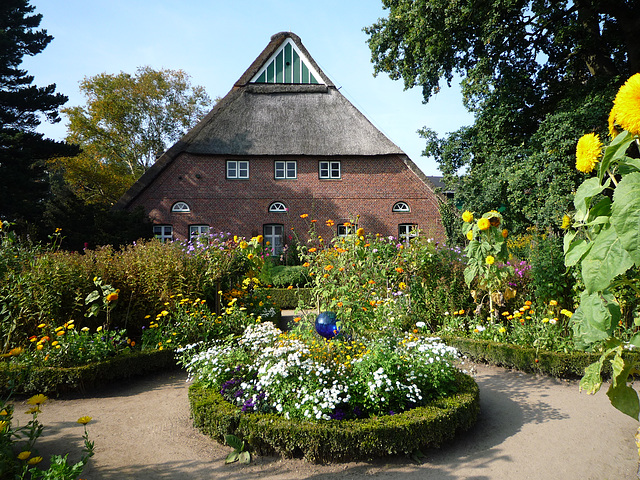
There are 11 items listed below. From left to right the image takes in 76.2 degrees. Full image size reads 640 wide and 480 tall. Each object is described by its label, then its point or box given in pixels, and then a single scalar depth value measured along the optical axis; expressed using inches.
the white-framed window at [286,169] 716.0
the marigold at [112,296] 194.7
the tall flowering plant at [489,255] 231.3
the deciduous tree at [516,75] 376.5
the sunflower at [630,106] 56.7
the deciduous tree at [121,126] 995.3
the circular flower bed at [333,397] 122.9
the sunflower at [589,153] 73.0
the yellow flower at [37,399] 96.0
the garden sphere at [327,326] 183.8
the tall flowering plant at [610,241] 52.1
